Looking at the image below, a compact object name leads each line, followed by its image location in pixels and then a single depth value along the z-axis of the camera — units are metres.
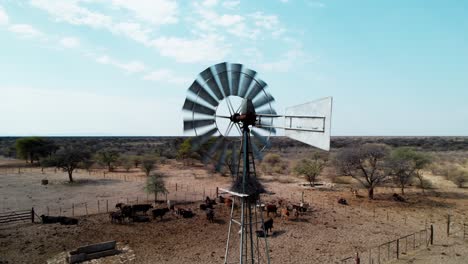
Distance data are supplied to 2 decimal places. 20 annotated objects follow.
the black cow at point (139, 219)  19.78
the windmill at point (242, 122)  8.04
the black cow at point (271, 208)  21.35
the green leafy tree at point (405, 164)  28.17
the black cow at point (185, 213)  20.91
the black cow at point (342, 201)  25.04
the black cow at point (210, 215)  20.12
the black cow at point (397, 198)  26.04
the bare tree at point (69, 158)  33.88
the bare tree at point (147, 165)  39.35
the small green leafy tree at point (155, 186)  25.23
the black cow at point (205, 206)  22.67
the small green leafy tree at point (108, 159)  45.09
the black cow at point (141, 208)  20.88
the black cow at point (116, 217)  19.23
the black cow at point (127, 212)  19.59
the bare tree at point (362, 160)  28.02
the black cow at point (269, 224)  17.77
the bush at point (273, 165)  43.11
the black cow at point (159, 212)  20.21
